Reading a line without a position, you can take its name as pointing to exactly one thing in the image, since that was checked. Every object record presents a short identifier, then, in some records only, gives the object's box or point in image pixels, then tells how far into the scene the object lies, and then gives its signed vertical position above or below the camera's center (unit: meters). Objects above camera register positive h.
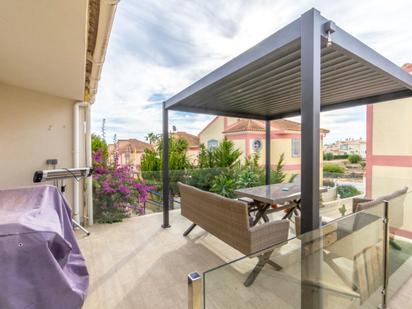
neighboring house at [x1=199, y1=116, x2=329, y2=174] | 10.90 +0.66
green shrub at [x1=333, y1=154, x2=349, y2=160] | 12.11 -0.31
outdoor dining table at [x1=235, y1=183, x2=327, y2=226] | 3.49 -0.75
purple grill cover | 1.38 -0.73
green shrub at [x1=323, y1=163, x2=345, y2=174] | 8.89 -0.65
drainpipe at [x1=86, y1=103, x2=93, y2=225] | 4.24 -0.24
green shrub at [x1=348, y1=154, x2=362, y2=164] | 9.48 -0.31
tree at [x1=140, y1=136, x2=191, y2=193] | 5.30 -0.32
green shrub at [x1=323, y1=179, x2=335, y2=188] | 5.79 -0.83
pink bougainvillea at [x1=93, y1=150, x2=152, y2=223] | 4.41 -0.81
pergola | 1.66 +0.97
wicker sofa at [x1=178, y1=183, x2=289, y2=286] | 2.36 -0.86
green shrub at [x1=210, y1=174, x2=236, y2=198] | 5.96 -0.93
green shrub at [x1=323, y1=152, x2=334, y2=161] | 11.55 -0.25
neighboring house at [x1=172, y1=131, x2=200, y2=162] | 15.77 +0.99
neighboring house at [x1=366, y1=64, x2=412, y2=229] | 4.83 +0.12
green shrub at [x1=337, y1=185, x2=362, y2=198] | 5.40 -0.98
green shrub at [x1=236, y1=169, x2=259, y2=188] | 6.18 -0.77
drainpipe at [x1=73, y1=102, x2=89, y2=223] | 4.07 -0.04
